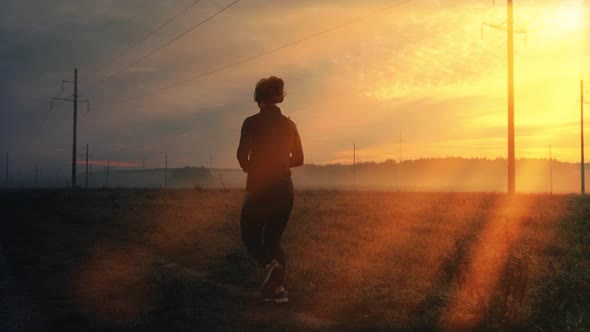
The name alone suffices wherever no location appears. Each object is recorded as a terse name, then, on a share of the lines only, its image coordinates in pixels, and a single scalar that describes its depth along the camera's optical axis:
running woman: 5.01
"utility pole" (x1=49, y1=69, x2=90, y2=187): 55.12
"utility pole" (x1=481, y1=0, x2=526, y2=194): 23.44
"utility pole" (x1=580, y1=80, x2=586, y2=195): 63.38
